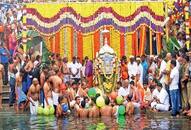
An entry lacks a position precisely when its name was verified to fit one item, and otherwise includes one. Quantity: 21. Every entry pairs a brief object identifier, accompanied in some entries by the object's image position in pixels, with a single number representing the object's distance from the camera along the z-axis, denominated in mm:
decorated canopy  24734
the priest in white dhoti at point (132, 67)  23178
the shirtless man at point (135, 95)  20328
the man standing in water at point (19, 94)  21406
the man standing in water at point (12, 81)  22125
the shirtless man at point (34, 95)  20656
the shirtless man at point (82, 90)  20700
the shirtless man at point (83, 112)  19438
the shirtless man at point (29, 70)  21703
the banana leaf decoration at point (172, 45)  22752
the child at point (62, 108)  19750
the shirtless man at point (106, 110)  19469
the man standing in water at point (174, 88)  18547
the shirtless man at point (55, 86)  20203
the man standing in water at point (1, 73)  21562
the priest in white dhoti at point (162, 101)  19609
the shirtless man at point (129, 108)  19609
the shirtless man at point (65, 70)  23952
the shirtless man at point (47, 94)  20219
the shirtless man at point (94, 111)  19422
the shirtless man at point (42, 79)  20781
